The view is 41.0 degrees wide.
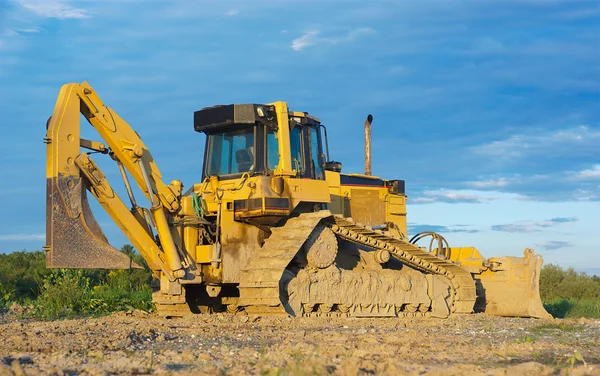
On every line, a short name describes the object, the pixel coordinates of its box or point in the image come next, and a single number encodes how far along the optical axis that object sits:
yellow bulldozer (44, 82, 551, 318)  11.95
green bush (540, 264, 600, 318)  24.01
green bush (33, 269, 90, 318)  14.37
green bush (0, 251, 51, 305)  20.28
